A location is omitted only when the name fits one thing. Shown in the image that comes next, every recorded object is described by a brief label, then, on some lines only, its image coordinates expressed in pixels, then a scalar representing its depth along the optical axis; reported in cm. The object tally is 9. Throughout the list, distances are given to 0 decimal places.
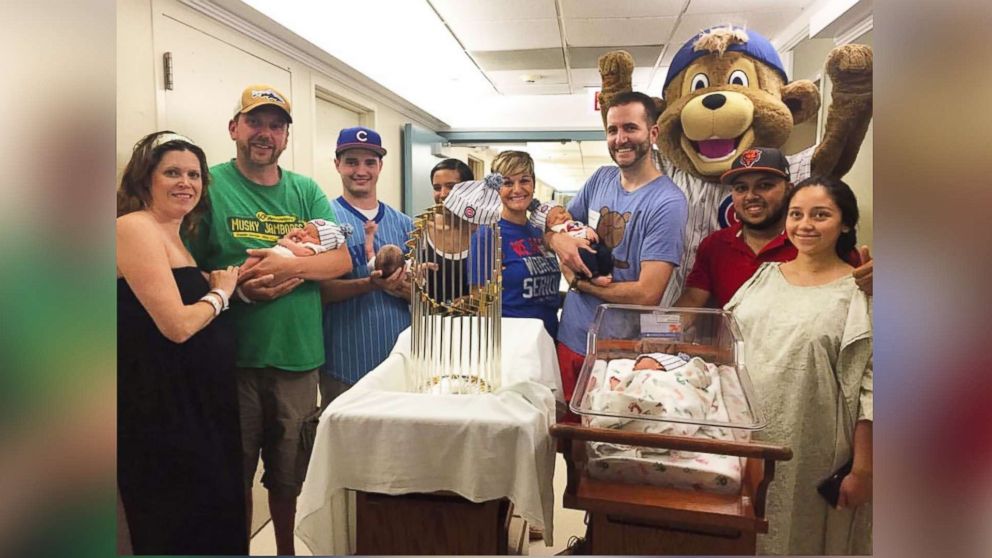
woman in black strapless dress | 141
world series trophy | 148
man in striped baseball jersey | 150
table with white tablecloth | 132
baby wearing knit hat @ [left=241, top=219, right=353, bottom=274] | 148
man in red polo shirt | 142
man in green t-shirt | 145
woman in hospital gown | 141
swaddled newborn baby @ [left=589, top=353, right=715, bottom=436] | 131
